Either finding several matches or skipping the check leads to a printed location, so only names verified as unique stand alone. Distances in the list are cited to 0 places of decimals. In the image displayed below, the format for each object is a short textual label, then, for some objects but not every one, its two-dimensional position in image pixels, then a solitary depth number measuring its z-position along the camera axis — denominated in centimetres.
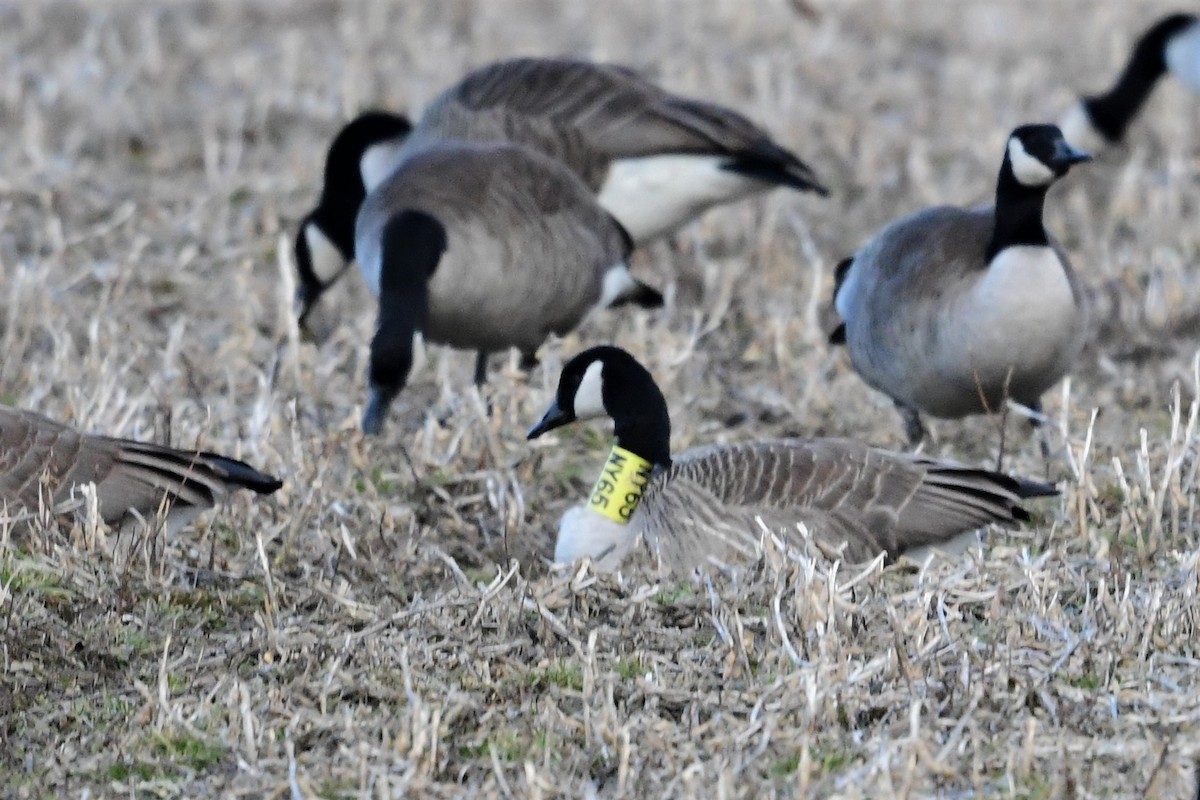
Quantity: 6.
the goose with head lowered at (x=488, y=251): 1323
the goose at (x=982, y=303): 1134
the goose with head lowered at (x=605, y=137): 1590
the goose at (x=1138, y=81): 1920
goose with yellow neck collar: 995
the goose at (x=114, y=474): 974
